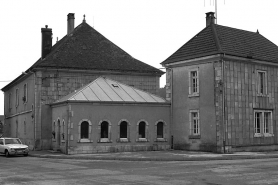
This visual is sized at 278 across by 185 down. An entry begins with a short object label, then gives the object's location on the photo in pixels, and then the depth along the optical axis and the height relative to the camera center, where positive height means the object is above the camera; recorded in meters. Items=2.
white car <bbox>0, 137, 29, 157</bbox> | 29.55 -1.93
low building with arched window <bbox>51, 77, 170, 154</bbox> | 29.80 -0.07
